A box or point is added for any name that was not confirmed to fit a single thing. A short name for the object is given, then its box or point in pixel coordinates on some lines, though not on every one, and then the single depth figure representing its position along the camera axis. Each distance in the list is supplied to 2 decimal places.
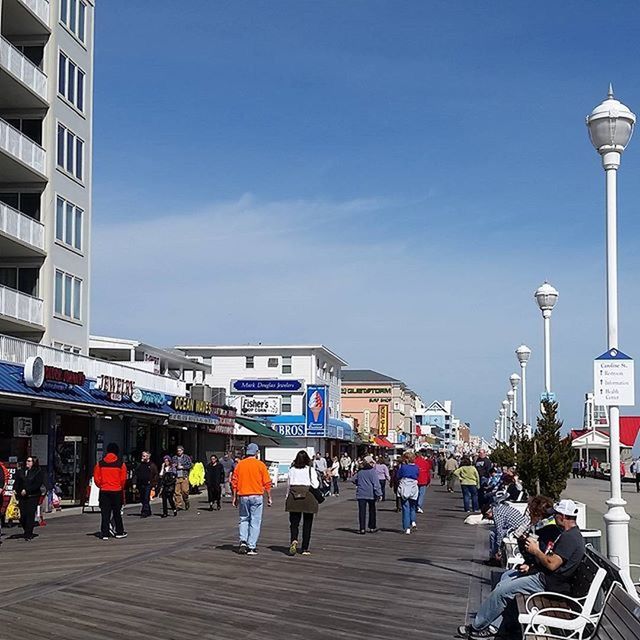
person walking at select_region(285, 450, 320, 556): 17.16
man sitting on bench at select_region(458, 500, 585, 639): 9.64
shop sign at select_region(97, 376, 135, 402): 31.41
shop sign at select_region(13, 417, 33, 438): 29.27
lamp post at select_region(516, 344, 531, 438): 31.95
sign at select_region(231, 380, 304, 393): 80.12
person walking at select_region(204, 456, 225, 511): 31.70
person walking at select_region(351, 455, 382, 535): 22.05
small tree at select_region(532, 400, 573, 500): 20.83
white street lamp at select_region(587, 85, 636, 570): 11.20
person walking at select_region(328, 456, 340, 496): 43.62
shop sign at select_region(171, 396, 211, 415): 39.50
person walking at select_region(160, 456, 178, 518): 28.50
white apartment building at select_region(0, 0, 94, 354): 32.28
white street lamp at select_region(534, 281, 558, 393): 22.53
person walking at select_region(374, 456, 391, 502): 30.30
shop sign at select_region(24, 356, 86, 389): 25.69
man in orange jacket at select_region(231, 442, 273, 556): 17.02
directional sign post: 11.39
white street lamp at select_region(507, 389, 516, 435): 43.72
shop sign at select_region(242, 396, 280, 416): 77.50
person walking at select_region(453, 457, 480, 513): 28.20
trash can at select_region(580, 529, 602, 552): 12.86
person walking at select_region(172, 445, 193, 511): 30.27
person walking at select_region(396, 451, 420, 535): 22.41
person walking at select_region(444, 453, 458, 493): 43.16
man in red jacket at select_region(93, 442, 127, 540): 19.70
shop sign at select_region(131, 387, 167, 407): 34.29
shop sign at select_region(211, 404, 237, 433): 46.69
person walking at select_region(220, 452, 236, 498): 35.47
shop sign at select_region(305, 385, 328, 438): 78.69
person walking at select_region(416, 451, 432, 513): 28.48
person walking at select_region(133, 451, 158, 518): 27.08
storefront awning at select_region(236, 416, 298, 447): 54.59
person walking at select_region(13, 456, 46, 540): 20.89
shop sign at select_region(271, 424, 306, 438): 79.00
